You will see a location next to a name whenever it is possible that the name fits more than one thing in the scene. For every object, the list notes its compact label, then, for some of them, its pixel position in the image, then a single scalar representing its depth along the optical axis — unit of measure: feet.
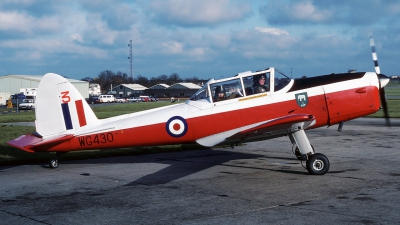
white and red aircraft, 35.19
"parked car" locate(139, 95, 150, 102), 297.31
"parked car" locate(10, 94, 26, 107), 241.35
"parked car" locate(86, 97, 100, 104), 277.48
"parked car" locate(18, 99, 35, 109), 195.21
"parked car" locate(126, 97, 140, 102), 291.17
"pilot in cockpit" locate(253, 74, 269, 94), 35.63
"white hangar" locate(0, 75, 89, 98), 316.81
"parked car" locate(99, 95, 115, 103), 283.79
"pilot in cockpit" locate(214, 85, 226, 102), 36.11
